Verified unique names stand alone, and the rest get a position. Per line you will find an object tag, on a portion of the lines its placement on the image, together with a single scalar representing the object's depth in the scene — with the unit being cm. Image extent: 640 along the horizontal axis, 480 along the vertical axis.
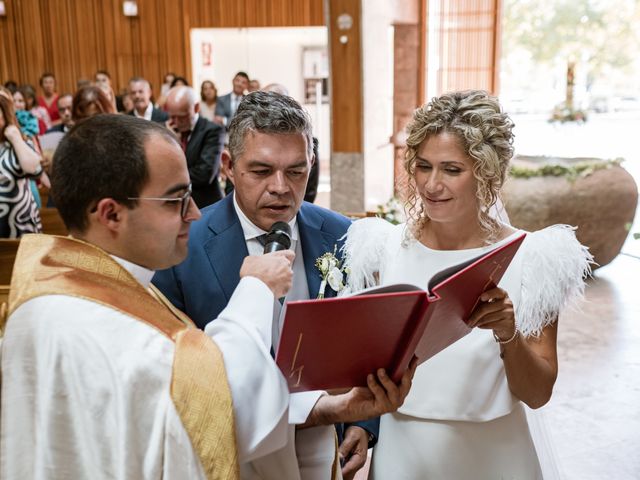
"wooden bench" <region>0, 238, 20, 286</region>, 356
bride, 186
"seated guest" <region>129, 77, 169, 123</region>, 727
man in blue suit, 193
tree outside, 1532
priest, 122
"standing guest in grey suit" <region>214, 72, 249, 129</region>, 899
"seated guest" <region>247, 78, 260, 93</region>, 918
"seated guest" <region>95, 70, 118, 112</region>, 997
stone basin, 648
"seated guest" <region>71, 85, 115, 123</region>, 515
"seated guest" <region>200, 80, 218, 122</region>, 1012
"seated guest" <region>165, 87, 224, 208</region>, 535
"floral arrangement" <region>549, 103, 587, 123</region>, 837
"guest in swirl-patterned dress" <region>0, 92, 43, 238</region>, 430
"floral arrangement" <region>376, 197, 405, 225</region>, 369
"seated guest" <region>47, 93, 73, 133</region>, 865
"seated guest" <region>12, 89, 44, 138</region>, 618
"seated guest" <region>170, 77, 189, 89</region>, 930
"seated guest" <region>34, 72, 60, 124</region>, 1110
